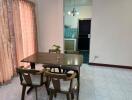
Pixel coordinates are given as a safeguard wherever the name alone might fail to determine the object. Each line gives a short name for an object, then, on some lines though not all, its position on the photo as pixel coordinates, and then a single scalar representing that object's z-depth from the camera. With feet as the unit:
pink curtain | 7.46
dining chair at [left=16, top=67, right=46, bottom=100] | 5.07
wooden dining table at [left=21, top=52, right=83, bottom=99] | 5.87
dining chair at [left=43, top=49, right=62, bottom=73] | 6.42
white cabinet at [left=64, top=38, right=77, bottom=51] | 16.28
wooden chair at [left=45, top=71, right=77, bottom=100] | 4.58
